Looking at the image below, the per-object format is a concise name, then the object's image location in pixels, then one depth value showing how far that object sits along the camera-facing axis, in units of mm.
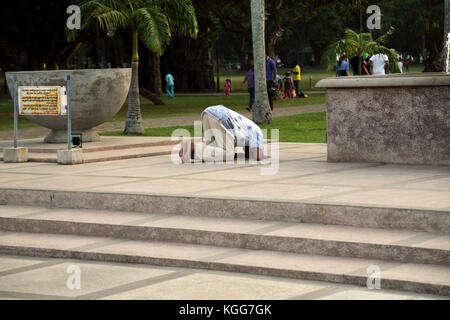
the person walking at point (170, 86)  38809
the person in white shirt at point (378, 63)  19953
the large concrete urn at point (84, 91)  12781
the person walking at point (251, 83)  26016
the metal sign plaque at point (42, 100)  10906
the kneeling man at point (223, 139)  10352
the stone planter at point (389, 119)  9516
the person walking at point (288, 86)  36469
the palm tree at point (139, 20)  16156
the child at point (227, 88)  38278
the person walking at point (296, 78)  36875
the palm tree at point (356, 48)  23828
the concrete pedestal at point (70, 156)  10969
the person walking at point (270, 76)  23992
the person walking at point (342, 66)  30533
